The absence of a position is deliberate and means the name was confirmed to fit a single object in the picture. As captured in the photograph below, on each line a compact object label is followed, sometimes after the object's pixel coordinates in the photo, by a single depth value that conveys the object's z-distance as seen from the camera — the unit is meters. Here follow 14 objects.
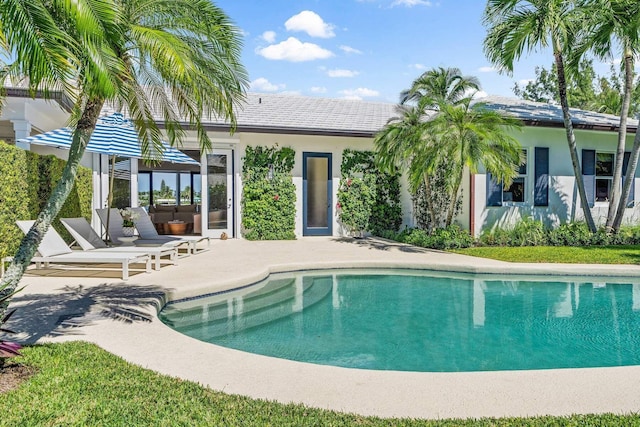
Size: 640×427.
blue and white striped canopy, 9.60
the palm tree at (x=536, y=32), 12.52
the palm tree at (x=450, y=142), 11.70
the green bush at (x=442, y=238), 13.14
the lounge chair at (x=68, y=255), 8.23
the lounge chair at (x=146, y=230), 11.85
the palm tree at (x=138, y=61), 4.02
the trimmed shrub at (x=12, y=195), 8.10
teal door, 16.35
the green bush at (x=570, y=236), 13.68
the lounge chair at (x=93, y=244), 9.18
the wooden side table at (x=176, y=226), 17.75
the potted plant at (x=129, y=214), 11.66
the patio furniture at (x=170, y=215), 18.31
